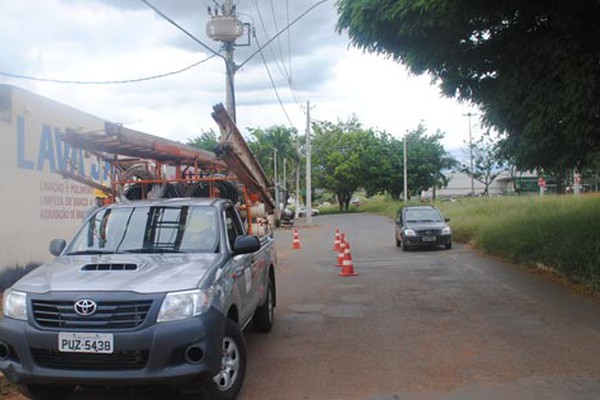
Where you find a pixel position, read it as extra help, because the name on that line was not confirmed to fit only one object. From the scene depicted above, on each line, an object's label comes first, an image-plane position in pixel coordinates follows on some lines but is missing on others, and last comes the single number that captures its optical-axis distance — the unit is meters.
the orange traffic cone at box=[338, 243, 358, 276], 14.77
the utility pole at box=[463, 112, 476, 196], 62.28
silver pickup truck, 4.79
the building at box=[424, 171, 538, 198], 84.12
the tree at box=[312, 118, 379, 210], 71.25
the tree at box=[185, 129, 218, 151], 67.00
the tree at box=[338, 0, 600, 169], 9.11
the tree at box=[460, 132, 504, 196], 65.06
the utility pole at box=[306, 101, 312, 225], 45.66
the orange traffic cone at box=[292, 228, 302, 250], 24.87
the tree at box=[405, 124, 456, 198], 69.44
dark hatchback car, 20.94
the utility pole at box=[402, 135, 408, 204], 60.76
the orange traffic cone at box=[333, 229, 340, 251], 22.22
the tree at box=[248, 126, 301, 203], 58.28
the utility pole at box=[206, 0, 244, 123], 19.06
